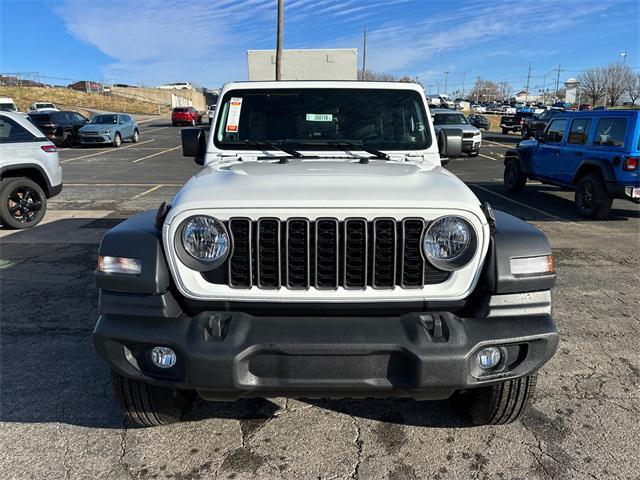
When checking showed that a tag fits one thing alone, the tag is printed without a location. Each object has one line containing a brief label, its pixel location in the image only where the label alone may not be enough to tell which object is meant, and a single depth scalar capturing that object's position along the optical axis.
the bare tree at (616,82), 73.56
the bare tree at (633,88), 74.56
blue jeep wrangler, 8.01
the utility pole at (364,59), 50.76
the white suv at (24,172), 7.29
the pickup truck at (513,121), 33.84
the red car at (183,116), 39.03
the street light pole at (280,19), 23.58
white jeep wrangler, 2.14
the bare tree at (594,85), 75.31
